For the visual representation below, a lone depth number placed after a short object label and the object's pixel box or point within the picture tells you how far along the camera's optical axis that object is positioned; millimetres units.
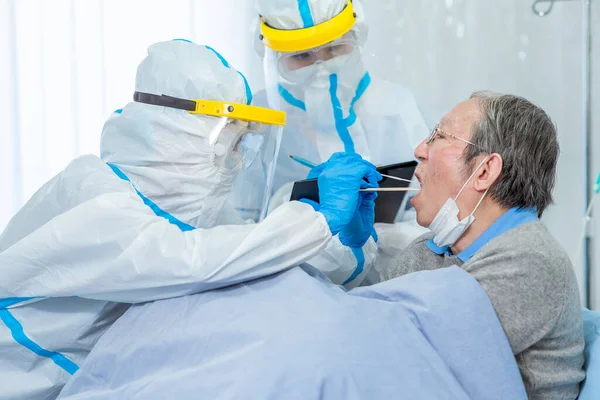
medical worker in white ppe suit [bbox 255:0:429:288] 1948
